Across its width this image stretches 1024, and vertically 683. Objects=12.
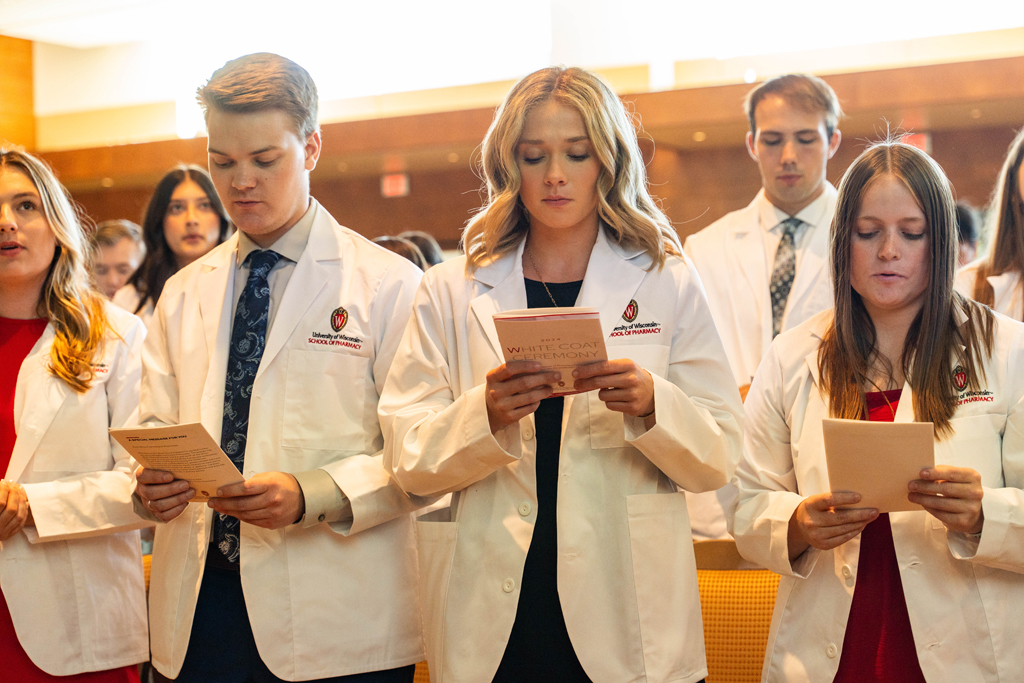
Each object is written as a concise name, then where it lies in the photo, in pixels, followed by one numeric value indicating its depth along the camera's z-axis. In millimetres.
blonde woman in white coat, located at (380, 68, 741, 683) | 1771
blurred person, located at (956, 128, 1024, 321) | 2822
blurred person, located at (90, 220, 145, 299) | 4691
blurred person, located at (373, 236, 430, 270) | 3573
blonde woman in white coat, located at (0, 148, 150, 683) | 2320
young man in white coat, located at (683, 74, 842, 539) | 3793
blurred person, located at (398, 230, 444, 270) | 4321
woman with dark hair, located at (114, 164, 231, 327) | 3830
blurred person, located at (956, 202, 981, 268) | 4539
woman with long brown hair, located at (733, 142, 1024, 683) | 1825
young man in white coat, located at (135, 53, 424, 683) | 2025
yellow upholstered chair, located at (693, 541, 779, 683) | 2830
